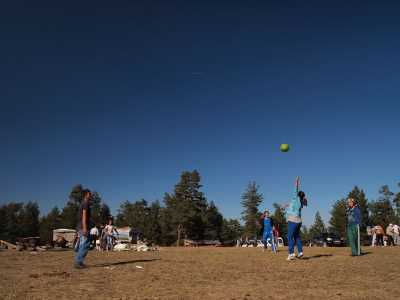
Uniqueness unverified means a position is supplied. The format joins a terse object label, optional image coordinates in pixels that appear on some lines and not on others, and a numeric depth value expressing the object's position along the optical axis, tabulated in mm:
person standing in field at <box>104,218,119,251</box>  29719
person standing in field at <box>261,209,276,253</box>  23133
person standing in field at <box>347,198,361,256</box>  15189
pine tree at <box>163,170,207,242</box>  97438
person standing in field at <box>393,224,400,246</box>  34625
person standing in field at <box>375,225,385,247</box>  33938
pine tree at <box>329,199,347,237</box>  103119
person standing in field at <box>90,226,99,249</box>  31747
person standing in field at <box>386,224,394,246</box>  35156
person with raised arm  13336
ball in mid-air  17125
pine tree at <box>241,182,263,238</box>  111875
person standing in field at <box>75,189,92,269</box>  11234
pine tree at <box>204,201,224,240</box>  109219
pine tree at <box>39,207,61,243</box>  130500
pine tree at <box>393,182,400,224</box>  93462
